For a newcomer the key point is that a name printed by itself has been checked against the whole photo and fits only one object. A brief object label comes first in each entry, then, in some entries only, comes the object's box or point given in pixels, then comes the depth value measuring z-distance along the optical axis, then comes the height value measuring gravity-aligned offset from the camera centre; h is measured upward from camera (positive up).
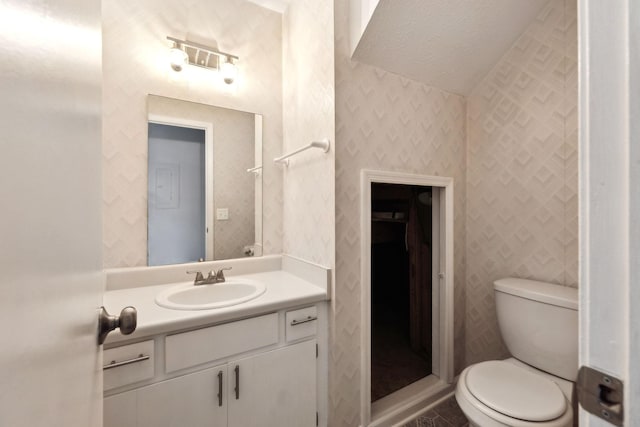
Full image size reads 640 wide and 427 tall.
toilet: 1.09 -0.79
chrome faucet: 1.52 -0.38
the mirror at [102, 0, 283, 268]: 1.45 +0.75
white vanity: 1.01 -0.63
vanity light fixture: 1.58 +0.96
